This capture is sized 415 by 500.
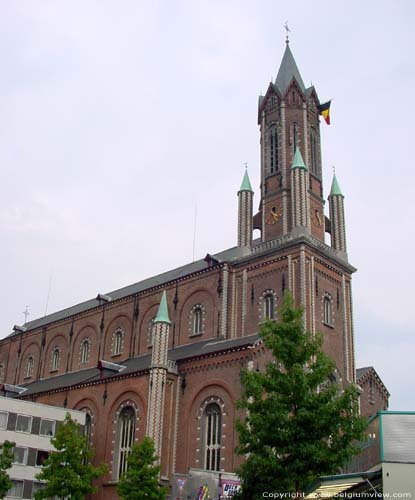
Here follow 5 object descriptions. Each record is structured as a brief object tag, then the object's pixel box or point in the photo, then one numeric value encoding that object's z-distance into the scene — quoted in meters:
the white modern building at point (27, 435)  46.88
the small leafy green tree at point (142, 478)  37.06
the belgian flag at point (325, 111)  55.67
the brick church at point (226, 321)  43.72
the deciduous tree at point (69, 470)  39.66
